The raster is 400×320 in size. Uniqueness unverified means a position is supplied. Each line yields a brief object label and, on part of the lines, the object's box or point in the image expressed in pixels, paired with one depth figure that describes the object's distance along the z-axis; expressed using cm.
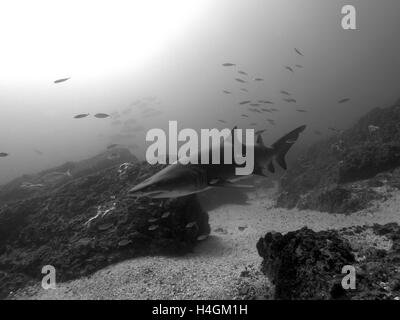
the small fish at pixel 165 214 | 646
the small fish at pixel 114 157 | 1980
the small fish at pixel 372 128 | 1525
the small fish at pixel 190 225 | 645
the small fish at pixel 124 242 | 615
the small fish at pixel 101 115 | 1412
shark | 358
